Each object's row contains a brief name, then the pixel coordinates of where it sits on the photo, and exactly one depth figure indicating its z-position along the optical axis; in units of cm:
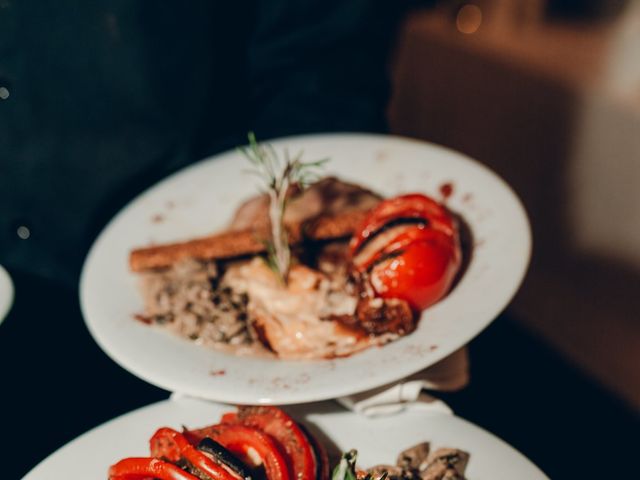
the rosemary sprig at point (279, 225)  48
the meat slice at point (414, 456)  39
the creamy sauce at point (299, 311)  44
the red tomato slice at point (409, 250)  45
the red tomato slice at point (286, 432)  38
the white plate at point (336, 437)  39
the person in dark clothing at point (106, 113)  53
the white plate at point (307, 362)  41
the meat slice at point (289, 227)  52
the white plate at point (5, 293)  43
